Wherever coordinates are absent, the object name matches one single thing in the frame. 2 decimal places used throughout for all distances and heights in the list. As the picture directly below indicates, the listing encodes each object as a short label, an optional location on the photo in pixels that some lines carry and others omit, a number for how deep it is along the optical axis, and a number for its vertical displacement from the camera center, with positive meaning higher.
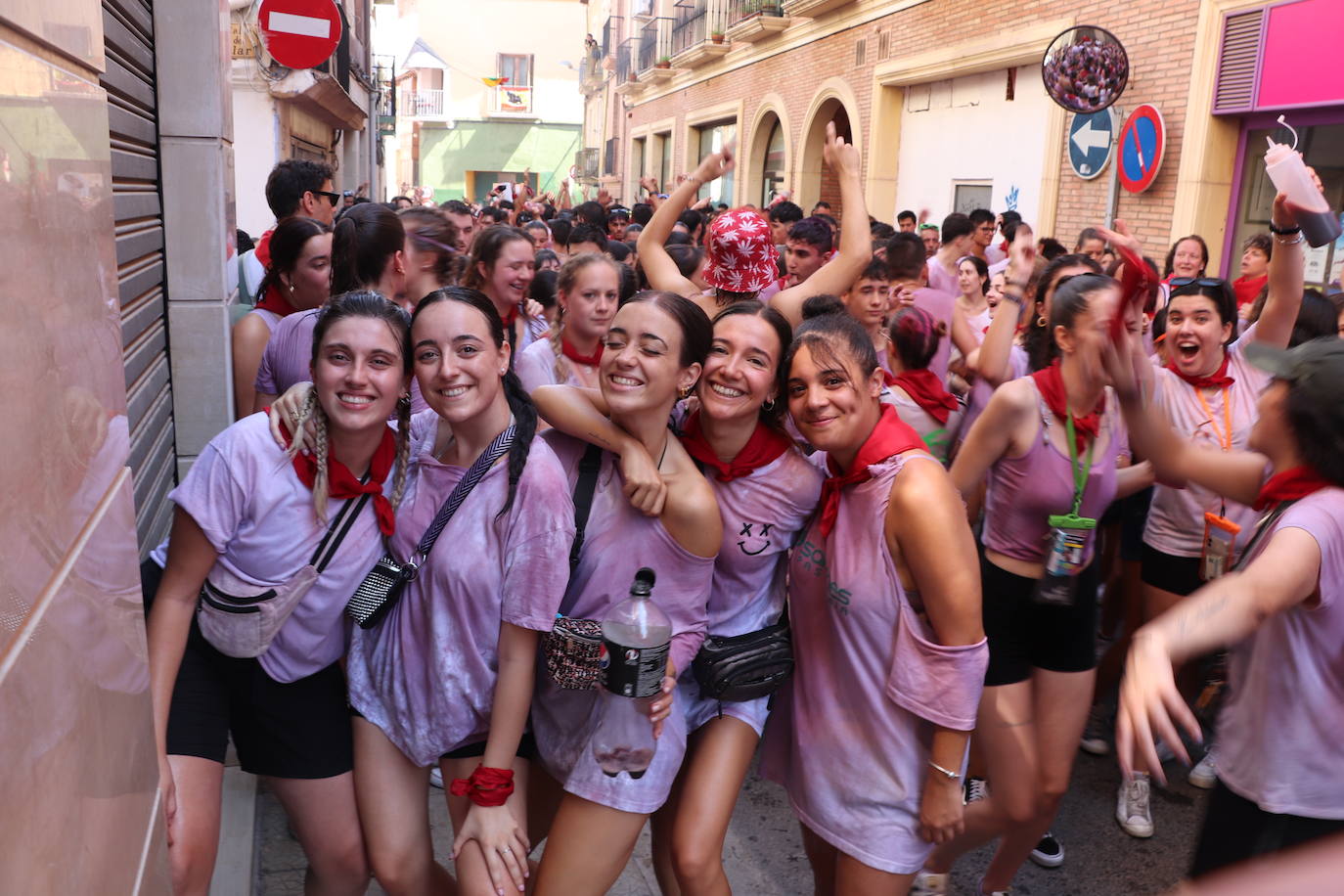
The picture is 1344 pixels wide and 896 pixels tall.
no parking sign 10.36 +1.00
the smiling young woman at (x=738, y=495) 2.83 -0.69
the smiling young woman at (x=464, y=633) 2.60 -1.00
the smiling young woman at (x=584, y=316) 4.45 -0.37
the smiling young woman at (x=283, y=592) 2.50 -0.90
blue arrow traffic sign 11.16 +1.11
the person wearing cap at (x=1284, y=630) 2.19 -0.74
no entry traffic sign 6.98 +1.16
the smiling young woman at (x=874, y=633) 2.58 -0.96
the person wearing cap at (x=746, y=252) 4.25 -0.07
